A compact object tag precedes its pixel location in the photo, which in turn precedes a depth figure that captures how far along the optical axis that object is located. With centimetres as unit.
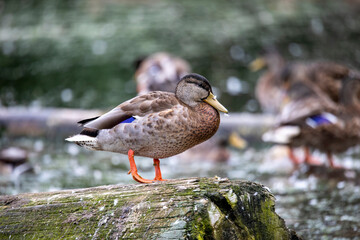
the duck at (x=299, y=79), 1959
